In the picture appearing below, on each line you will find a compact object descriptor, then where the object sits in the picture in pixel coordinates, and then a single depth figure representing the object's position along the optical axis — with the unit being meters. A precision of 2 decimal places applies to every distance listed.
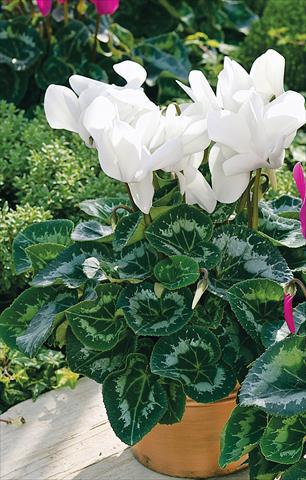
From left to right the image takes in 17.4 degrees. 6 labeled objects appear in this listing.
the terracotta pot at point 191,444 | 1.95
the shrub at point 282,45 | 4.27
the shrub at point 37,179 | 2.66
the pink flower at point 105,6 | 3.23
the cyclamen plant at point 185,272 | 1.68
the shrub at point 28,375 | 2.44
